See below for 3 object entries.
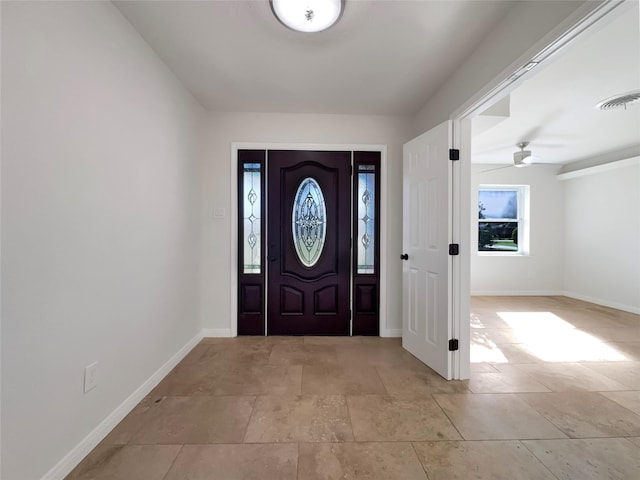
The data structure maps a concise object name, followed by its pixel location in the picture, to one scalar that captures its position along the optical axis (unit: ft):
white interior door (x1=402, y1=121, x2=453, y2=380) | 6.84
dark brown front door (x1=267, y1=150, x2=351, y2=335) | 9.59
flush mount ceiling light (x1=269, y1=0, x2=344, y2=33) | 4.66
